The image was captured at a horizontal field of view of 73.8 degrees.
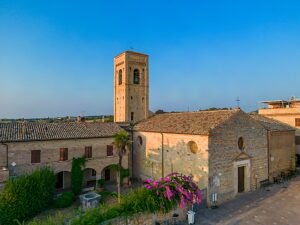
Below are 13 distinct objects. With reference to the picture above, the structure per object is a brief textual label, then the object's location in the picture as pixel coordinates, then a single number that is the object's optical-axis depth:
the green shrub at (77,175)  20.16
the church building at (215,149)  16.19
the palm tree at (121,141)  19.03
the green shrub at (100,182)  22.00
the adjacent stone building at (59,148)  18.28
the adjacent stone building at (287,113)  29.10
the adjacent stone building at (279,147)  21.03
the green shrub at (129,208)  9.22
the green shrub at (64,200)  17.97
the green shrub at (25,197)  15.15
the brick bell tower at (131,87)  32.69
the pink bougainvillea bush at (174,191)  11.31
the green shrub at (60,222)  8.56
